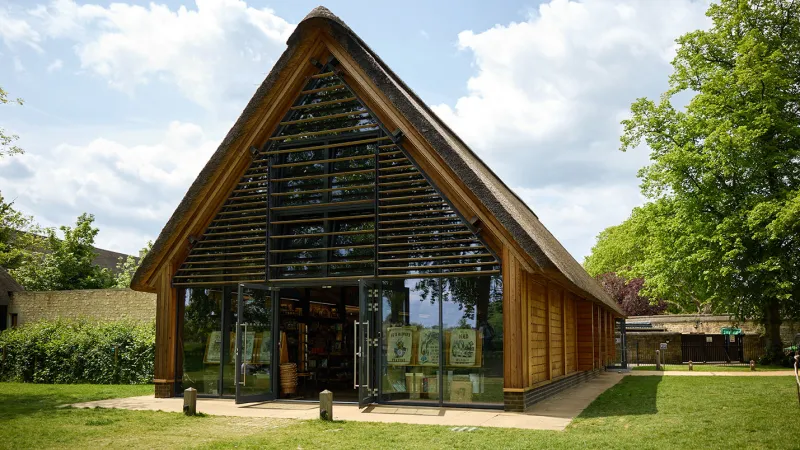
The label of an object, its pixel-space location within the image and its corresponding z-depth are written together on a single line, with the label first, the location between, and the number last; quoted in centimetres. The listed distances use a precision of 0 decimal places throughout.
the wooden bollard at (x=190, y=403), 1085
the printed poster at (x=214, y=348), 1334
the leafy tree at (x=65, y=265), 3647
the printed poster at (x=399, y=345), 1220
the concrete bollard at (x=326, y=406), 1027
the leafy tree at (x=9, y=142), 2123
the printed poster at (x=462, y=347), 1178
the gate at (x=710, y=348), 3064
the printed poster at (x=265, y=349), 1309
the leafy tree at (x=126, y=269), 3947
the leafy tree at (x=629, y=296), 4909
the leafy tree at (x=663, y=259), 2739
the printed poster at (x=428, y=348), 1199
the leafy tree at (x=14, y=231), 2924
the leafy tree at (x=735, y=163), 2516
